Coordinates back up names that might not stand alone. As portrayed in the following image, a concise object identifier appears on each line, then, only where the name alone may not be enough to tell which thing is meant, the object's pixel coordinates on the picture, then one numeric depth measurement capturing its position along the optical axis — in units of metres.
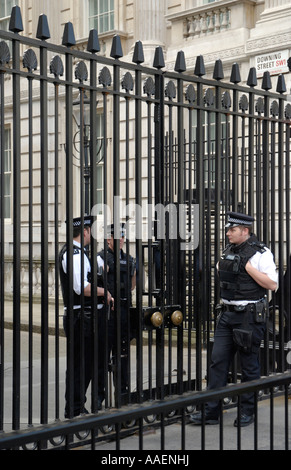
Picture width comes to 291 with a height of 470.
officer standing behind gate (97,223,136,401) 6.85
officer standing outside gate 6.23
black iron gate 4.82
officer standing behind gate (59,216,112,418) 6.25
